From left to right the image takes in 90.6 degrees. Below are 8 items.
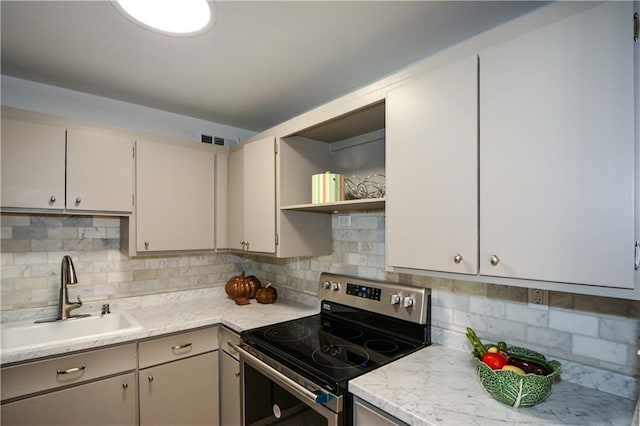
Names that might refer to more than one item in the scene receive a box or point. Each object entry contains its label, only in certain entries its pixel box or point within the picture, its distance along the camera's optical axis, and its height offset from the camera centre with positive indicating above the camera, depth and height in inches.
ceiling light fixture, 49.4 +32.4
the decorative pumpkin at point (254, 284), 98.3 -22.3
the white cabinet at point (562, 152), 33.4 +7.3
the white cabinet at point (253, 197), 81.6 +4.4
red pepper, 43.3 -20.4
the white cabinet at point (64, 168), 67.6 +10.3
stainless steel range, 50.0 -26.2
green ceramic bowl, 38.5 -21.4
